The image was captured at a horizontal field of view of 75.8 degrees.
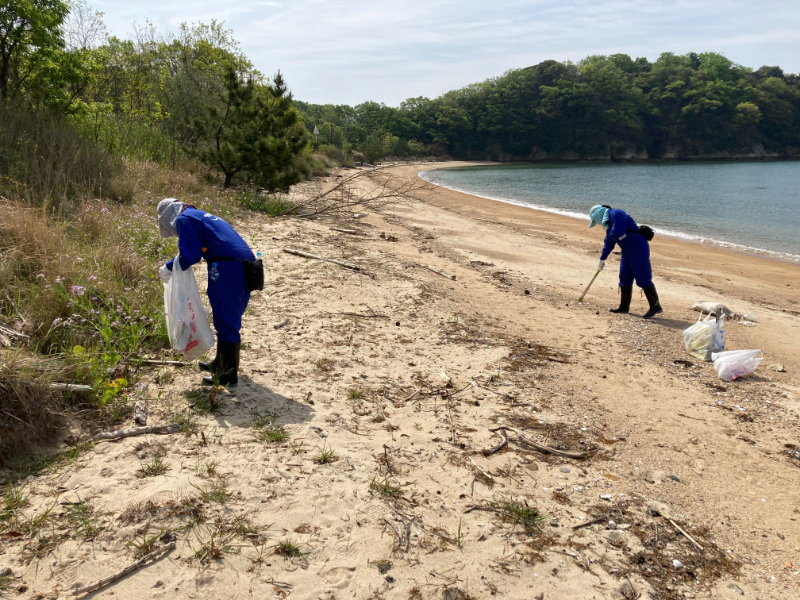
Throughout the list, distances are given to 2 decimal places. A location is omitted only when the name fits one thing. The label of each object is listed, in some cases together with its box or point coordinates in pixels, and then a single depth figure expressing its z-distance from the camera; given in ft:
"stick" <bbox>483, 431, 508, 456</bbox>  12.31
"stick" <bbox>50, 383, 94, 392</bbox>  11.20
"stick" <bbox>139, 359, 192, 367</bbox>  14.06
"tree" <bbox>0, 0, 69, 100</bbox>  28.37
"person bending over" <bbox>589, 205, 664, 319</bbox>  25.66
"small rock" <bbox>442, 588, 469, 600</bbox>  8.07
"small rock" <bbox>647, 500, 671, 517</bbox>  10.81
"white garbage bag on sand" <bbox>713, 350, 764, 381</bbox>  18.53
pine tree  44.32
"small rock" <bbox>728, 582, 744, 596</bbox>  8.86
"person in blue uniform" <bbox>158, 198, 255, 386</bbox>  12.64
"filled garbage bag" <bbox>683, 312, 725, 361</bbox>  20.47
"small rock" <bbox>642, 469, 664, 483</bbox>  12.02
